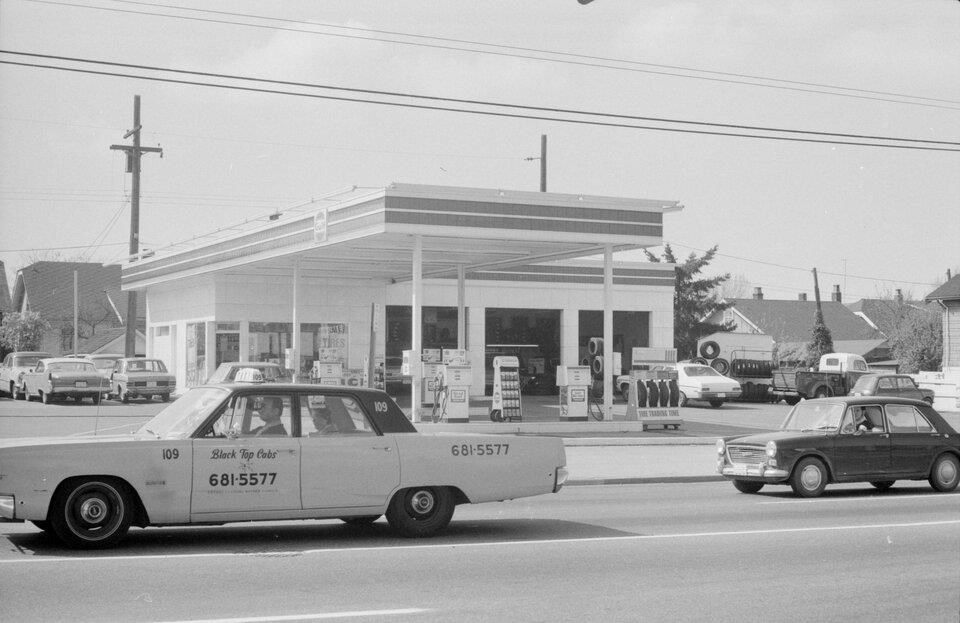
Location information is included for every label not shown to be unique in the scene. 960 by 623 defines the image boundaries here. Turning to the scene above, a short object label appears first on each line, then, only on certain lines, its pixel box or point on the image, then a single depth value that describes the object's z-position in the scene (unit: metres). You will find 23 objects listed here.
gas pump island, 26.58
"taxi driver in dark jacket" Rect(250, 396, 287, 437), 10.96
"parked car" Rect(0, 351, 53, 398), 42.72
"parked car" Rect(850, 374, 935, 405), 40.84
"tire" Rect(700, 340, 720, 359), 47.78
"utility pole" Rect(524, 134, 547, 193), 56.34
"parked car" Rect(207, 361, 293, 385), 28.41
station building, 27.45
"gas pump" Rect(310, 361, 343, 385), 31.32
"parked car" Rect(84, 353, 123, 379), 42.30
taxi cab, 10.11
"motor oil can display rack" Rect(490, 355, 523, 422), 27.77
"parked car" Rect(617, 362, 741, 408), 41.81
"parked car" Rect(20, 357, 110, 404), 38.34
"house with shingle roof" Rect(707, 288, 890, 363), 92.38
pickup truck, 43.94
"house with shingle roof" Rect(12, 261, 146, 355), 66.69
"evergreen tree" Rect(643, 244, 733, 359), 70.44
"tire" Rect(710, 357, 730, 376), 47.59
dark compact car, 16.09
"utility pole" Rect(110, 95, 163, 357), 45.89
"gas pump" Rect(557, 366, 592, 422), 28.48
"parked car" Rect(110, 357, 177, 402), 38.78
